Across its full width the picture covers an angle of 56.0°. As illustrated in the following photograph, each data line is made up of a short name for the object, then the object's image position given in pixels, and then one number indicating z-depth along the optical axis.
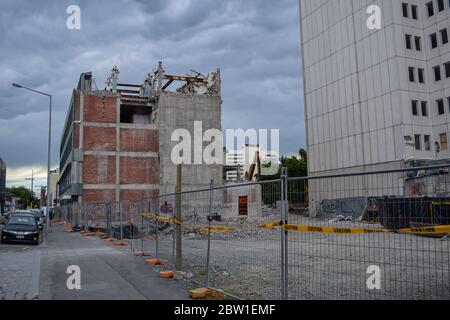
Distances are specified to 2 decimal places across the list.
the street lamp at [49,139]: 30.23
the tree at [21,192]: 154.62
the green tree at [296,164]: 68.64
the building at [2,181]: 85.76
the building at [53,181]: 134.75
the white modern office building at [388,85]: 37.38
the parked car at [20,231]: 20.48
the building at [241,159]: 70.93
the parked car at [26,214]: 23.41
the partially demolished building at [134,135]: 43.34
